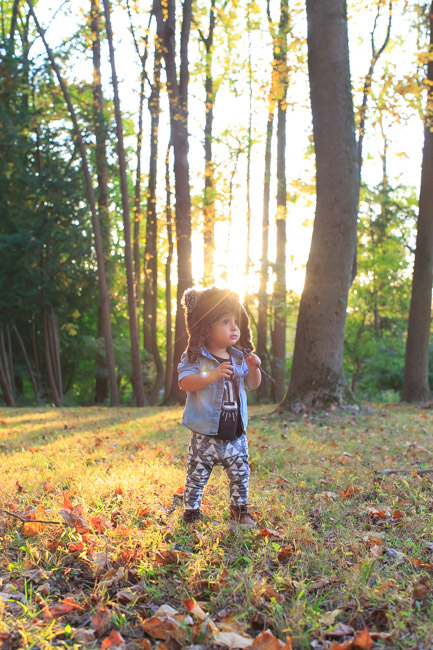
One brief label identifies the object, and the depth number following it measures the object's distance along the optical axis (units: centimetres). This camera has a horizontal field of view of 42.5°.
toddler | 370
